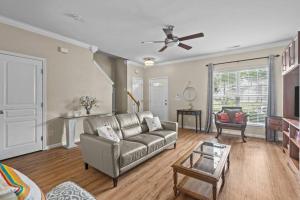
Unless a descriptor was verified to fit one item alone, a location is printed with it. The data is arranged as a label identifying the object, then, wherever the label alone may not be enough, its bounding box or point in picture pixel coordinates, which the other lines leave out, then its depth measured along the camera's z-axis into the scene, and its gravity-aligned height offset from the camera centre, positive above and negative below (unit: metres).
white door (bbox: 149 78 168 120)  6.44 +0.11
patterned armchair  4.08 -0.57
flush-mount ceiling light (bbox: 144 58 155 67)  5.09 +1.27
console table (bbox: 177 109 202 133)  5.24 -0.47
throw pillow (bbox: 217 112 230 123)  4.40 -0.53
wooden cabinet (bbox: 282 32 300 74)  2.28 +0.78
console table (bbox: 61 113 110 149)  3.61 -0.72
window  4.42 +0.27
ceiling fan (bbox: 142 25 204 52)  3.02 +1.23
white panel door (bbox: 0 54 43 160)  2.91 -0.13
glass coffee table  1.67 -0.89
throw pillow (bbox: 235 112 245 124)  4.18 -0.49
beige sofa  2.11 -0.76
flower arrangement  4.16 -0.08
